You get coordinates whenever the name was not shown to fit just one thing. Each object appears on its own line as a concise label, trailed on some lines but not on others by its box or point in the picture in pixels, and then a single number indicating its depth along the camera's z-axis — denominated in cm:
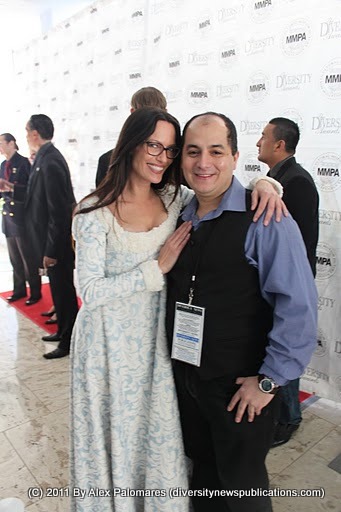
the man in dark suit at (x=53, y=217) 285
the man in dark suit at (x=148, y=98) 195
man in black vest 103
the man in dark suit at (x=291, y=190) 195
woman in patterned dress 118
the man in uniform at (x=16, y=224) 380
